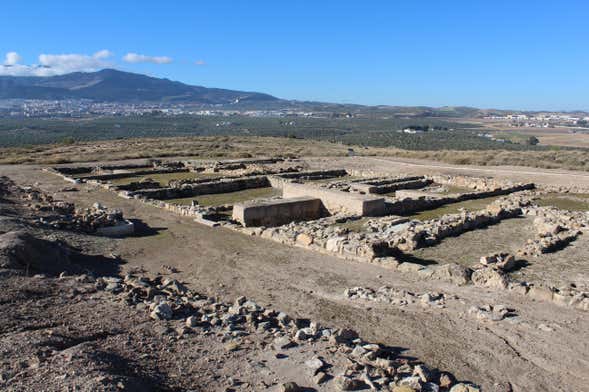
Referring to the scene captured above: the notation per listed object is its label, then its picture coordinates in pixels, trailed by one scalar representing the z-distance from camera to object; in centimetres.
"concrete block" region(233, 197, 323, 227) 1631
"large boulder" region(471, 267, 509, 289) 980
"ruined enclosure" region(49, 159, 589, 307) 1156
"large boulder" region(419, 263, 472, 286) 1014
